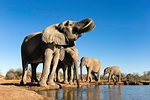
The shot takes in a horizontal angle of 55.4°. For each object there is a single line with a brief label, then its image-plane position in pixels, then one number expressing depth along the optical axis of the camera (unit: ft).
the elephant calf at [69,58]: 37.11
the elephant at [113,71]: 69.23
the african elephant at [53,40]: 25.59
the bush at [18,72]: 93.66
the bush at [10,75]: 87.42
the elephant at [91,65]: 55.01
